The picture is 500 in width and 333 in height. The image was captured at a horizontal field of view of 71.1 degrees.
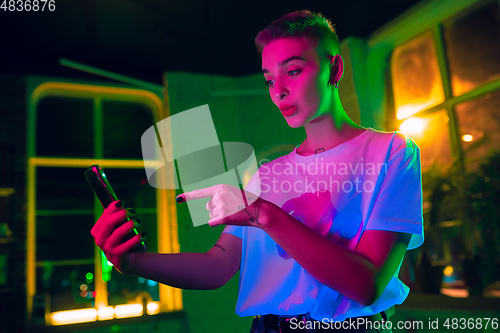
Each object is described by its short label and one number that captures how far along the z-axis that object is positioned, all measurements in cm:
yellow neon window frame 412
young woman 63
